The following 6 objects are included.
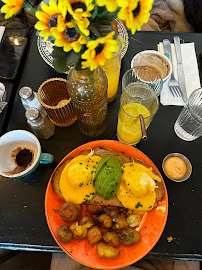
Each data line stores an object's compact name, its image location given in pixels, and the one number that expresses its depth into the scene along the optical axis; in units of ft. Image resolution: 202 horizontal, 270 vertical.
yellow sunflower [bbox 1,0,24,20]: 1.71
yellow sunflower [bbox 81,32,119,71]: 1.63
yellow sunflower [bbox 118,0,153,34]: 1.59
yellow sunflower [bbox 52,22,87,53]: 1.78
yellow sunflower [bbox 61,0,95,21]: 1.67
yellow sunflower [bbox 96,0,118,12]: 1.62
